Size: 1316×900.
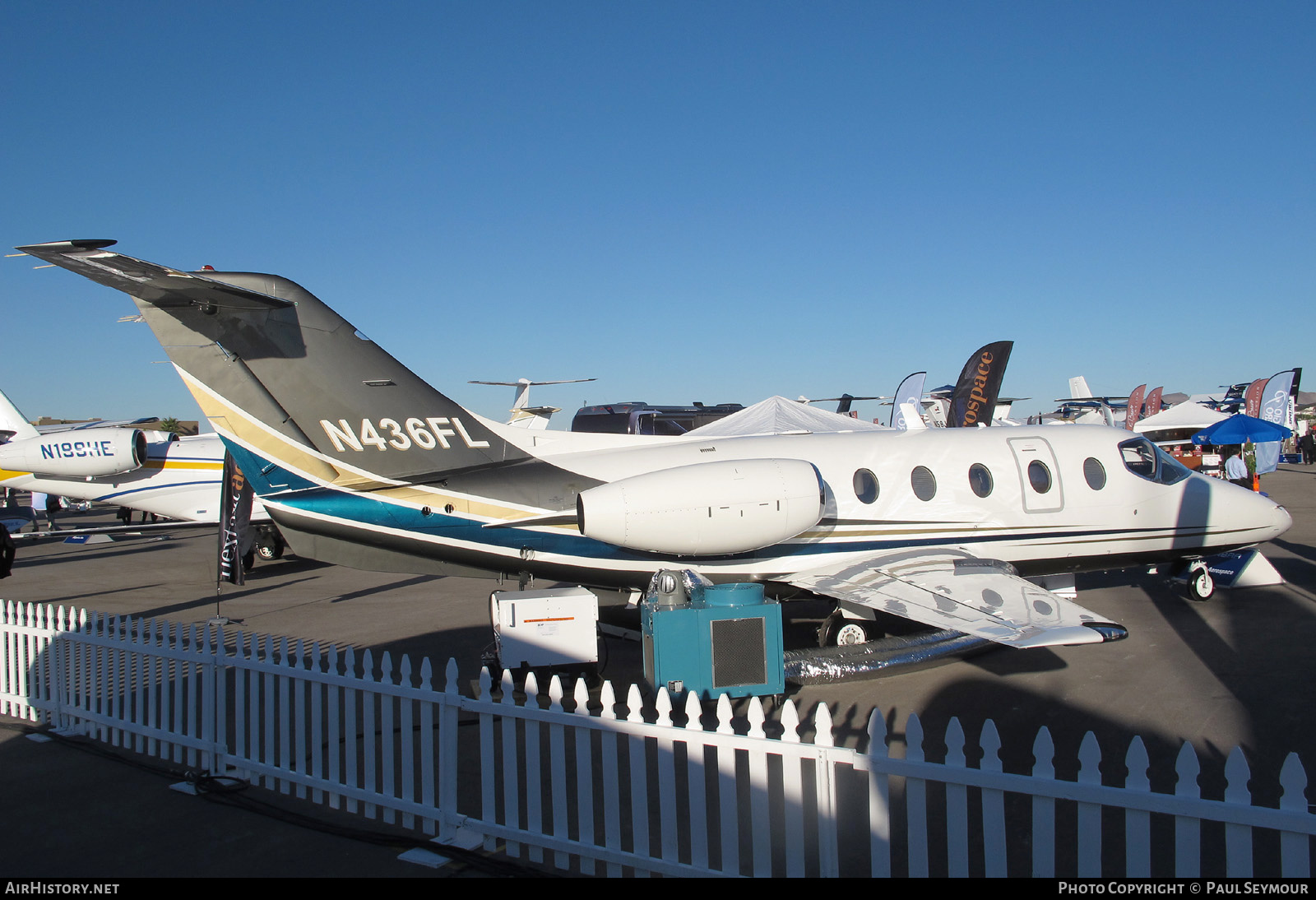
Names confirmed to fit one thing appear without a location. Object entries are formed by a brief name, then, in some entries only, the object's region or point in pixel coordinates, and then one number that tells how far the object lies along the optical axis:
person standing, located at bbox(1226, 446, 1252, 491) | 24.25
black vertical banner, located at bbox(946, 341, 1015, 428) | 23.45
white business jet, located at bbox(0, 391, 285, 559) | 19.44
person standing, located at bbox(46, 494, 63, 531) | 27.36
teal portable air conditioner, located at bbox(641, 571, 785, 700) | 6.26
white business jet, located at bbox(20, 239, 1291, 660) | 8.02
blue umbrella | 22.12
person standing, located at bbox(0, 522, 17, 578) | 17.12
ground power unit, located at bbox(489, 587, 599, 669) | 7.05
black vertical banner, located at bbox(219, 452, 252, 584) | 11.18
